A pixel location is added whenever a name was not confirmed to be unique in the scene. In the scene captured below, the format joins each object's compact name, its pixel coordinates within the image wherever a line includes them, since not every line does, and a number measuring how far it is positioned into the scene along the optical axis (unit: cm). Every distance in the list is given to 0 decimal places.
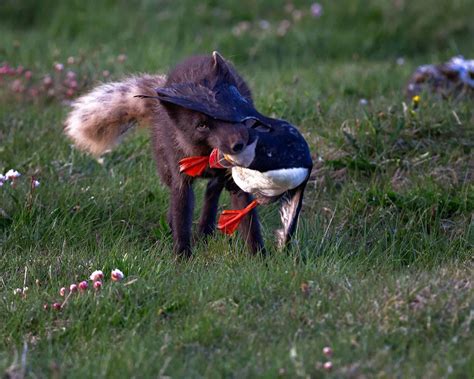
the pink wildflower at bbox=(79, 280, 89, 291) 902
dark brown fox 968
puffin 907
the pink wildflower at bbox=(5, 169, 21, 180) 1121
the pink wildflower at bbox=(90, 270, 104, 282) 912
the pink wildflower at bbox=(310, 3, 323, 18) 1973
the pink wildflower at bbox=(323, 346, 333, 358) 753
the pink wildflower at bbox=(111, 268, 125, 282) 912
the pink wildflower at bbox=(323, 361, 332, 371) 730
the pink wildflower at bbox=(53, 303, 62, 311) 873
